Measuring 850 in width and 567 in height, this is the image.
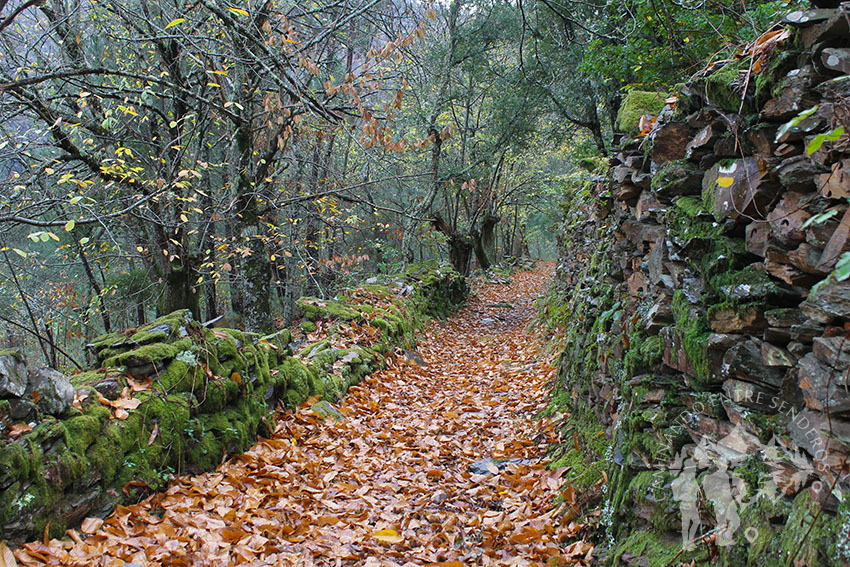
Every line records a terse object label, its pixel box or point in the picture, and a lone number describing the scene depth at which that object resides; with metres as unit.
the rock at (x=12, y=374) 2.96
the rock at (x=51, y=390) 3.20
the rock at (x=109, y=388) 3.75
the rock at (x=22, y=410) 3.01
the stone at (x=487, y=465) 4.65
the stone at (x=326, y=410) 5.75
